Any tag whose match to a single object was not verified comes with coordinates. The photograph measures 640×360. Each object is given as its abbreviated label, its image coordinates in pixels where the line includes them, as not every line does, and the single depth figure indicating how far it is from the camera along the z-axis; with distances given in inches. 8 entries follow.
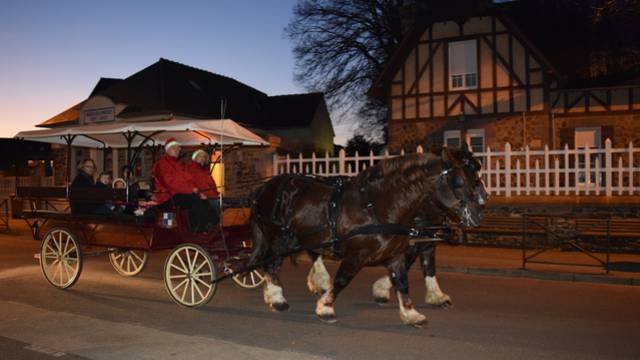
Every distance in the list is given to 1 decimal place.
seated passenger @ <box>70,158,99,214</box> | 357.1
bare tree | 1081.4
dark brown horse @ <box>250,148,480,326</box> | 240.4
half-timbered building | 765.3
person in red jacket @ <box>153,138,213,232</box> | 311.4
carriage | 300.2
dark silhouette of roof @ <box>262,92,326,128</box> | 1418.6
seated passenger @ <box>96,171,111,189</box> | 410.3
